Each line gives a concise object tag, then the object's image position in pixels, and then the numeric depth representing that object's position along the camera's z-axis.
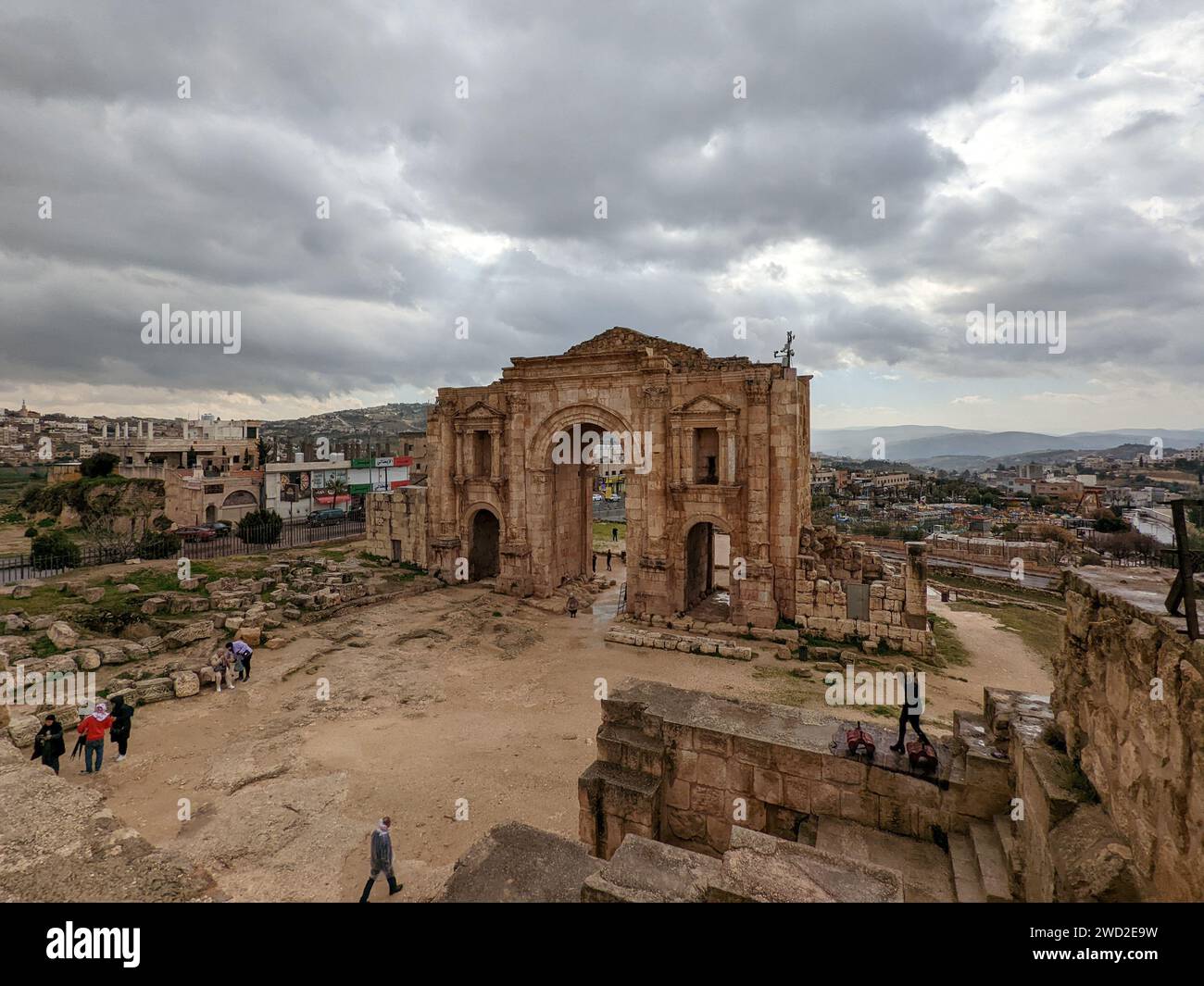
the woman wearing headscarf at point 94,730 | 10.25
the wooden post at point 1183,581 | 3.84
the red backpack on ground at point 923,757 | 6.58
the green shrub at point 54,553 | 24.22
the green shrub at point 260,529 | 33.56
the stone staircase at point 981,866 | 5.52
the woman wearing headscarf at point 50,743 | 9.77
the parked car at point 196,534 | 36.91
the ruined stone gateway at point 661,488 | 19.75
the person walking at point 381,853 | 7.13
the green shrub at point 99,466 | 50.25
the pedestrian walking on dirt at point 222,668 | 14.22
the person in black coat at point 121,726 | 10.88
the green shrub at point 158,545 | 28.06
